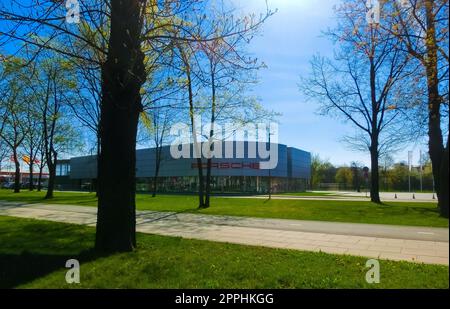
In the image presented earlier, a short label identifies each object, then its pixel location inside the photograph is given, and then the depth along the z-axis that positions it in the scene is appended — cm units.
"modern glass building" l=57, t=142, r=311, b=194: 5794
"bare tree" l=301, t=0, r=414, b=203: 2855
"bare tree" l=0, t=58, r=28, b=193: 3052
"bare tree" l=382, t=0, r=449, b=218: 1203
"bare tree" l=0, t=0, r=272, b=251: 872
